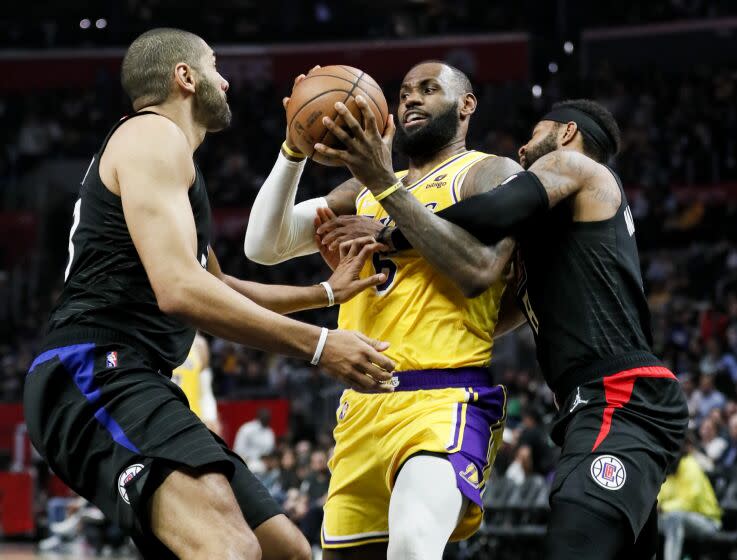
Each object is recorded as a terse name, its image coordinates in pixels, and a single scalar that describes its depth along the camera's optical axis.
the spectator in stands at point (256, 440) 15.95
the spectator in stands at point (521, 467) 13.31
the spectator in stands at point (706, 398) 14.10
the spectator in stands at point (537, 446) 13.35
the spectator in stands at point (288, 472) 14.41
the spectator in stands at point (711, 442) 12.73
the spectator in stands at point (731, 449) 12.40
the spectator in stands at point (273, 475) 14.52
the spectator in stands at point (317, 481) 13.34
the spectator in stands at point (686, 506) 11.55
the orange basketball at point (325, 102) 4.89
